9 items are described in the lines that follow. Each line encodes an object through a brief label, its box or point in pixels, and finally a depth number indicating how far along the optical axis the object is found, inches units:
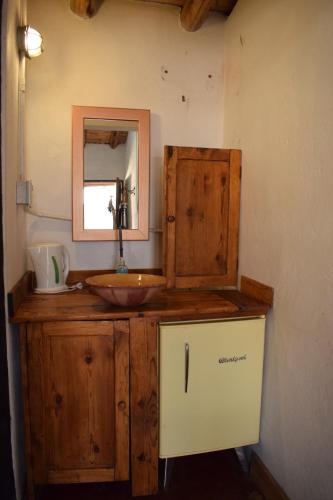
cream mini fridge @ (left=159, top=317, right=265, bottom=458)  50.9
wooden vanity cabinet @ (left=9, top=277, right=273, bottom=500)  48.2
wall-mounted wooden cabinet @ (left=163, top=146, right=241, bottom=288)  61.2
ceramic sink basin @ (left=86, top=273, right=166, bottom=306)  48.3
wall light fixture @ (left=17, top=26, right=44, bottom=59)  53.1
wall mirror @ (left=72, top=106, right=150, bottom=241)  63.1
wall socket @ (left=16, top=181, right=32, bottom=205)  52.8
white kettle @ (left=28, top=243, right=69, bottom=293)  58.3
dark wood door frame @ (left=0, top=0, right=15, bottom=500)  37.3
